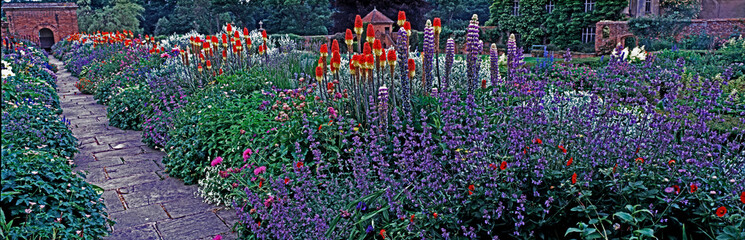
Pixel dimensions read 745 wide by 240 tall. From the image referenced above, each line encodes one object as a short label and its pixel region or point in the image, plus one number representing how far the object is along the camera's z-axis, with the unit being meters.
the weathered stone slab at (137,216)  3.55
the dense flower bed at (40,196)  2.70
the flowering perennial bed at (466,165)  2.15
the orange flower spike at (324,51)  4.54
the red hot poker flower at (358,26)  4.34
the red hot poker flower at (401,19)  4.25
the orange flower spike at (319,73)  4.20
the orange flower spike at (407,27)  4.26
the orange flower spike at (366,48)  3.73
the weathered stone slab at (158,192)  4.03
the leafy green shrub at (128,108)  6.58
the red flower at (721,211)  1.85
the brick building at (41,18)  29.32
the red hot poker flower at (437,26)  4.31
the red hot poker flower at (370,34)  4.09
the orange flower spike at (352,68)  3.93
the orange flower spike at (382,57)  3.88
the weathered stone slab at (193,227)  3.38
